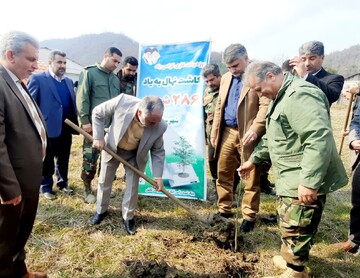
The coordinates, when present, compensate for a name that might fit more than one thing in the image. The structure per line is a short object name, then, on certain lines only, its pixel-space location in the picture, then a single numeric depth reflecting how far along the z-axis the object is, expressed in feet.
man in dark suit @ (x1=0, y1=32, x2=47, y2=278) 6.30
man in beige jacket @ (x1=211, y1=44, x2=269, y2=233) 10.68
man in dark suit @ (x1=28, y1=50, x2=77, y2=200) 13.26
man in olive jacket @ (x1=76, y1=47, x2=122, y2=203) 13.21
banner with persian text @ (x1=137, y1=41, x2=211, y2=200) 14.07
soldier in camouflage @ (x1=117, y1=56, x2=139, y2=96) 15.26
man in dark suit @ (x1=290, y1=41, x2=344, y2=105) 10.16
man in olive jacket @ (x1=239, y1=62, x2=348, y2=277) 6.77
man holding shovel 10.66
